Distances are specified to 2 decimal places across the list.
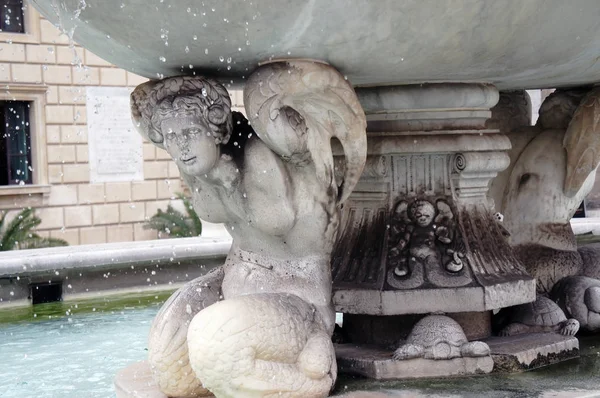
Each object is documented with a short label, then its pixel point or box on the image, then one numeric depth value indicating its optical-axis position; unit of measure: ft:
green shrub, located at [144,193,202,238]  47.06
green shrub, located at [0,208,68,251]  40.75
